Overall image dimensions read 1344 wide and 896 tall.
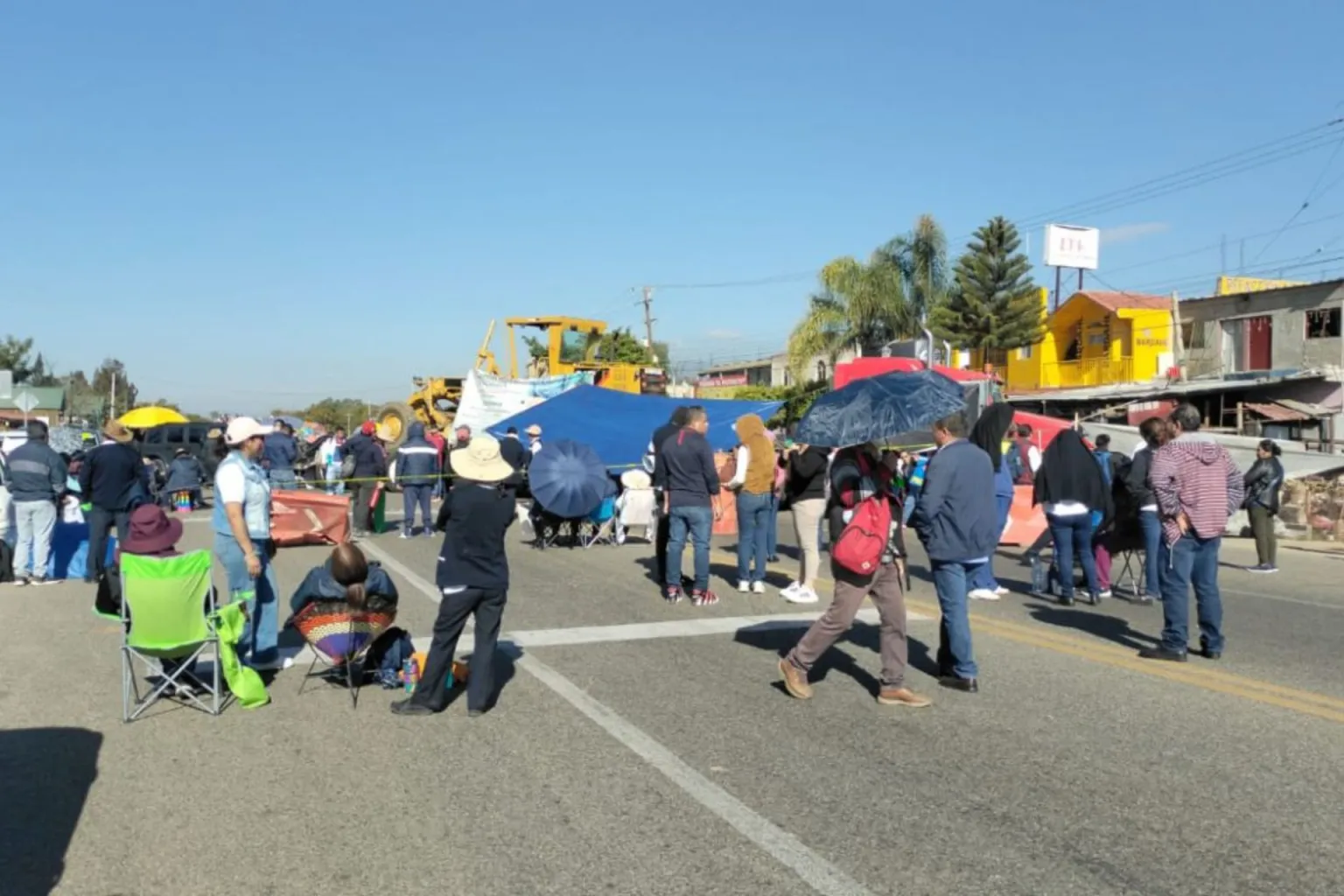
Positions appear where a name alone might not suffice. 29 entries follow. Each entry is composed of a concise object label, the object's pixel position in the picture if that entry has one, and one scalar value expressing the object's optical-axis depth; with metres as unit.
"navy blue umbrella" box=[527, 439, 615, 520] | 14.48
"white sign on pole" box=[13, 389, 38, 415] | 31.84
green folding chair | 6.12
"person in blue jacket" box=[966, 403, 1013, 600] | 9.98
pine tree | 43.69
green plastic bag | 6.45
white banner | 22.39
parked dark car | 29.39
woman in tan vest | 10.81
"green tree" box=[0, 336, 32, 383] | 81.25
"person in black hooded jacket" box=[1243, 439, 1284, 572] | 13.66
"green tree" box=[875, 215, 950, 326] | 42.56
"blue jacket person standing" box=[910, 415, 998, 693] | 6.84
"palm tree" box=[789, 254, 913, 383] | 41.53
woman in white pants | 10.30
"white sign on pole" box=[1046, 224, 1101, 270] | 50.41
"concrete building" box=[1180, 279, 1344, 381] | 31.77
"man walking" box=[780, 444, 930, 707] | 6.57
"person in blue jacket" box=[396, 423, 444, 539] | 16.55
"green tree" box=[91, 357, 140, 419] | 94.38
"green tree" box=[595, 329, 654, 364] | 53.86
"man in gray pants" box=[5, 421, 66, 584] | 11.71
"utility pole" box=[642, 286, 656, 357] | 55.84
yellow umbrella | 17.42
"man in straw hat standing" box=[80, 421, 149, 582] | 11.64
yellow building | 41.50
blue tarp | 19.72
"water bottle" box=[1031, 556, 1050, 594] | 11.32
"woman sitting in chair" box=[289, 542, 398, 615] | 6.57
